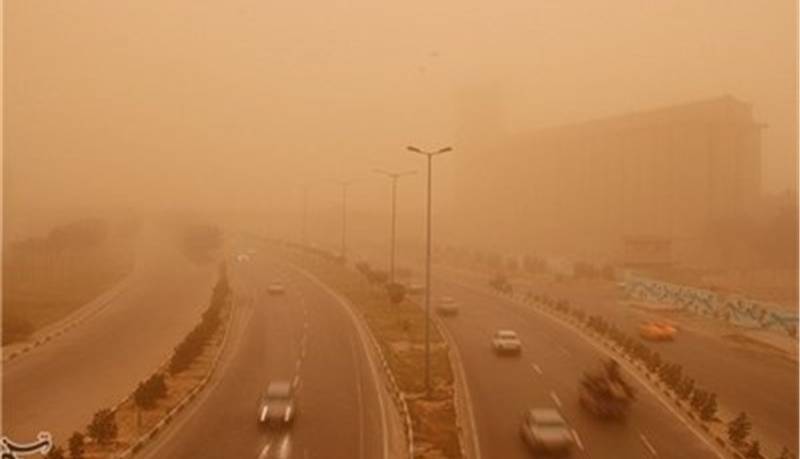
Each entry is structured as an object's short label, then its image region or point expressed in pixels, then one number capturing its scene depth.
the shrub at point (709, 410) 35.66
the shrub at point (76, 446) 28.97
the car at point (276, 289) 80.04
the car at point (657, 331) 57.44
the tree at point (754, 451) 30.58
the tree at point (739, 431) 32.12
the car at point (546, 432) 30.31
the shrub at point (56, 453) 27.45
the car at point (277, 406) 34.31
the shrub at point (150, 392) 36.41
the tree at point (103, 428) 31.30
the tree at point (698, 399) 37.00
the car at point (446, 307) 67.25
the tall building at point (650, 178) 146.12
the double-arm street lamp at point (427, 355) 39.09
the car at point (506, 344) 50.41
